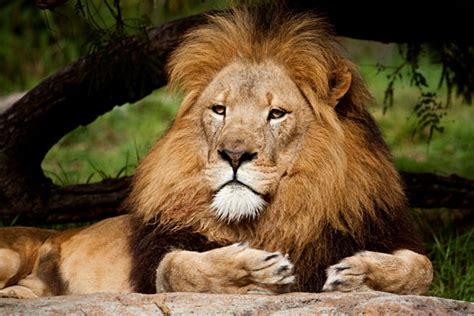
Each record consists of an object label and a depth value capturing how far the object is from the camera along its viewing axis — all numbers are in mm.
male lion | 8406
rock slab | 7418
